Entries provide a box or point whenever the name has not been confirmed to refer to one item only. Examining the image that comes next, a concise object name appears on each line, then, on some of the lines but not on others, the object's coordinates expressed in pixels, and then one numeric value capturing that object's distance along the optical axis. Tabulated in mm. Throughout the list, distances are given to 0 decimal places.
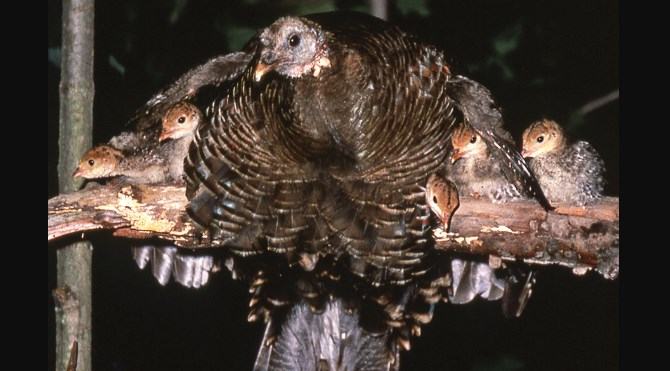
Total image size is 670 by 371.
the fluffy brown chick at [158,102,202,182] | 6227
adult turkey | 5414
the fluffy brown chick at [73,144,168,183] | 6065
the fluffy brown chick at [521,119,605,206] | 5895
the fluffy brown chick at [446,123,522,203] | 5793
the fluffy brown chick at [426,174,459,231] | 5324
